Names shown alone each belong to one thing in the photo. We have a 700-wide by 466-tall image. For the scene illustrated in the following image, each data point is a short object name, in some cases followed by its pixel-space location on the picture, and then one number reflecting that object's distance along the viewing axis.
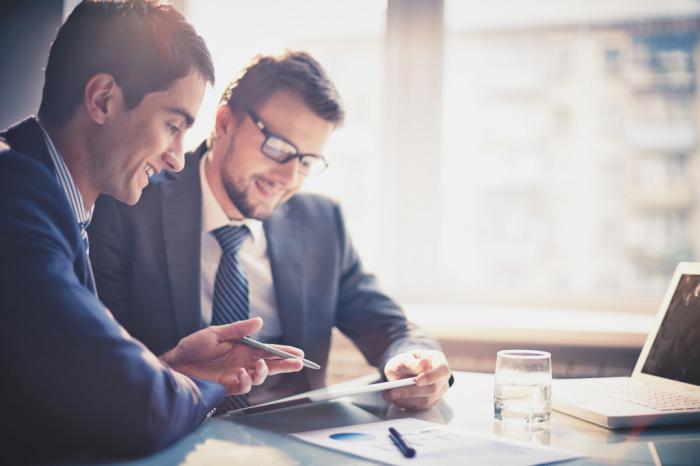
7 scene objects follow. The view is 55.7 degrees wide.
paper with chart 0.87
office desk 0.88
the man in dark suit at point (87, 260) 0.82
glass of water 1.07
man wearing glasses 1.60
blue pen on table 0.88
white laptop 1.08
